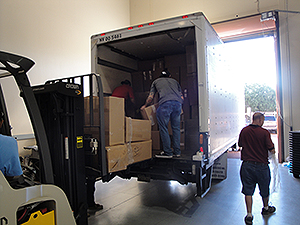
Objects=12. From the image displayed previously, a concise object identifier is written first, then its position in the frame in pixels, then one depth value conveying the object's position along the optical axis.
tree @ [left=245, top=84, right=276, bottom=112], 8.45
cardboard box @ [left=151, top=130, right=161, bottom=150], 4.53
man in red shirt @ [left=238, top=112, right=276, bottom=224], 3.49
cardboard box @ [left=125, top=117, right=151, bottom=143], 3.52
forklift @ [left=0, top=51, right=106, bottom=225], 2.03
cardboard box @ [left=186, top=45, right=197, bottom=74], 5.06
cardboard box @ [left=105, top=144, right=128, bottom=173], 3.08
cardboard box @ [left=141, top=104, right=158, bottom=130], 4.52
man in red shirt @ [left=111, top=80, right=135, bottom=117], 5.43
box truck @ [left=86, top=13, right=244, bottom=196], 3.69
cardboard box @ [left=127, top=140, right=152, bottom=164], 3.52
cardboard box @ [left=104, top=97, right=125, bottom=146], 3.16
